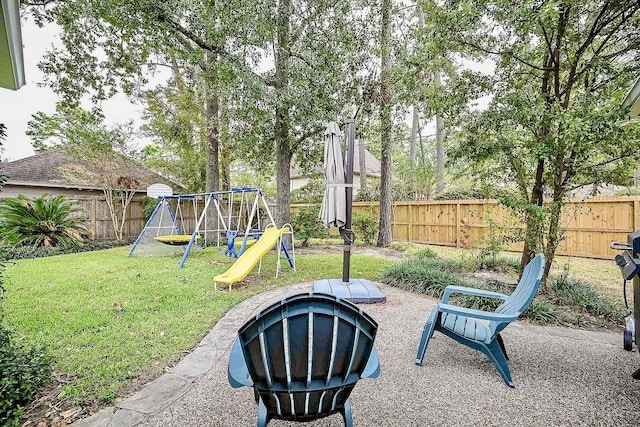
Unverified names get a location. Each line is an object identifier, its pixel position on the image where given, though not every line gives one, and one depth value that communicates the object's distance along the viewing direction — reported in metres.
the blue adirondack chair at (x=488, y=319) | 2.44
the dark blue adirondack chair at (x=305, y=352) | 1.38
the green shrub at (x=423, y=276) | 5.07
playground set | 5.69
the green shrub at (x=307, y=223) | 10.58
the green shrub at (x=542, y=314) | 3.87
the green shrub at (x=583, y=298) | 4.03
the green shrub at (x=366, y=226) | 11.20
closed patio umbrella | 4.68
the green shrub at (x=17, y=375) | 1.96
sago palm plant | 8.81
